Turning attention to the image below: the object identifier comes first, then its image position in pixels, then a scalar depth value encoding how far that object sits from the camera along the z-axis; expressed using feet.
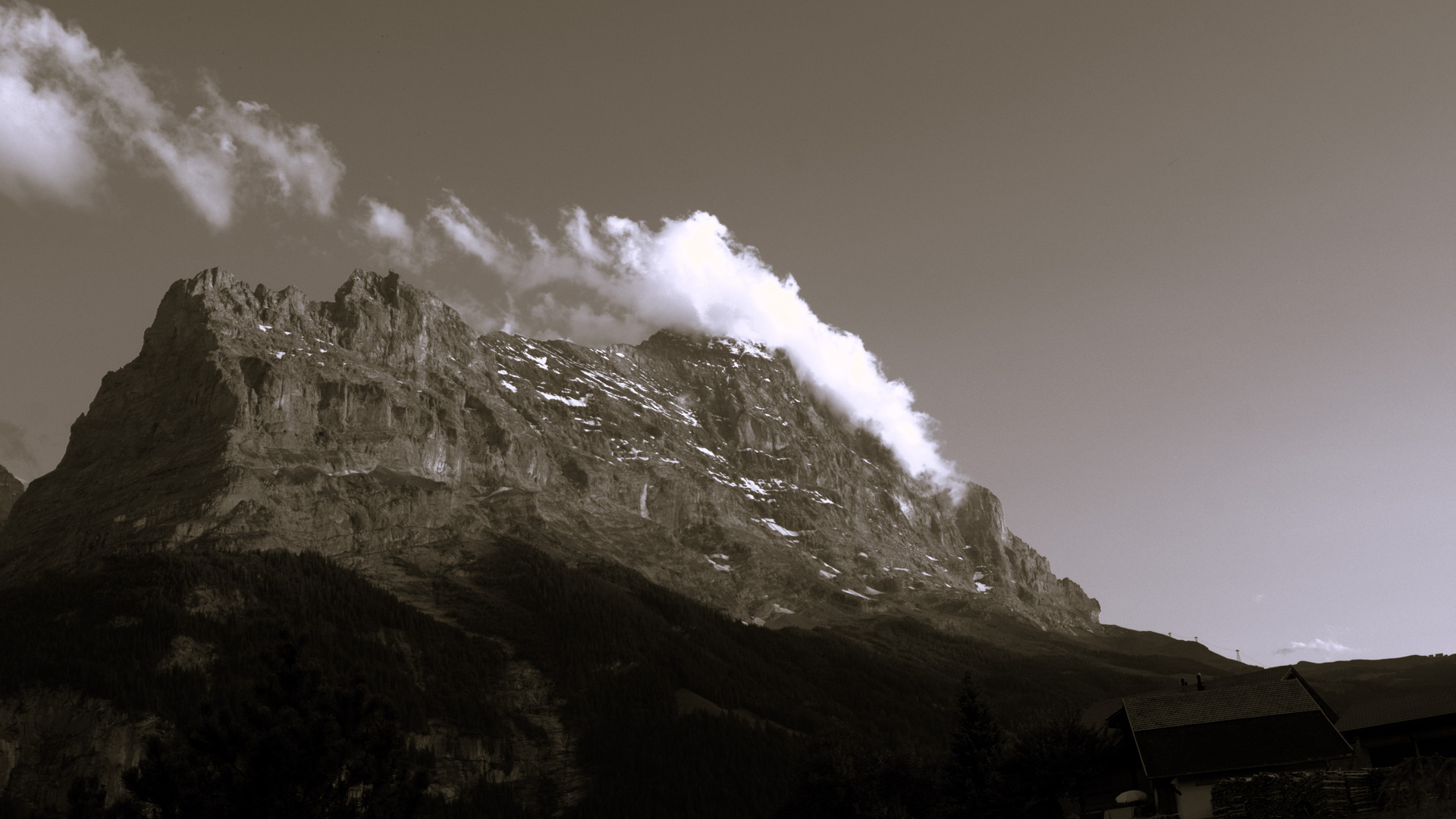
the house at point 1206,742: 185.98
